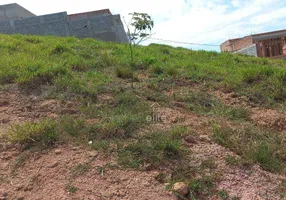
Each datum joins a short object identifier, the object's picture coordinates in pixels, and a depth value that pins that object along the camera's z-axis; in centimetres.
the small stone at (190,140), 203
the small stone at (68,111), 230
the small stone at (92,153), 179
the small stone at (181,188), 157
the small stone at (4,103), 242
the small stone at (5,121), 216
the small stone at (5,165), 171
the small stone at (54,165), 170
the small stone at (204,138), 205
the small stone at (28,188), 156
